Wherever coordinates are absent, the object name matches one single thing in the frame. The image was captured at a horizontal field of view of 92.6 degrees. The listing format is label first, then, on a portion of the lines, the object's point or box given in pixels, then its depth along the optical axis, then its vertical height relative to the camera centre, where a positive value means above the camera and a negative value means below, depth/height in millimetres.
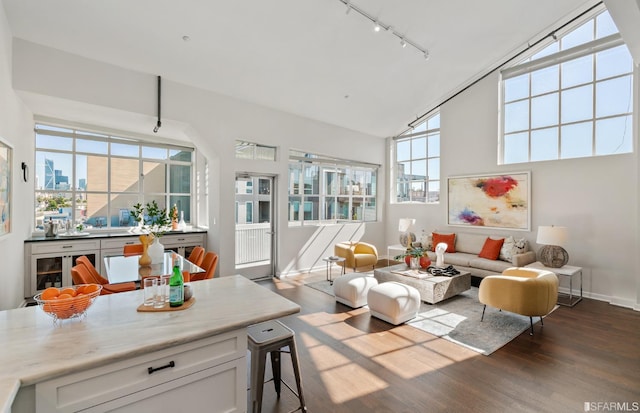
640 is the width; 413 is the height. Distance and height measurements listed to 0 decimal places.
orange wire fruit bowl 1430 -460
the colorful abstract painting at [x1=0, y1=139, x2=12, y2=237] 3037 +181
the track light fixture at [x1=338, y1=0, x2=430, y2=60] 3798 +2499
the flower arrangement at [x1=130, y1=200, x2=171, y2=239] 3434 -140
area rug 3287 -1429
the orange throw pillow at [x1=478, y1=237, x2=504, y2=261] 5453 -758
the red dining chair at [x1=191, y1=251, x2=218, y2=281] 3545 -774
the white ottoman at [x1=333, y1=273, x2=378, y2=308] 4258 -1168
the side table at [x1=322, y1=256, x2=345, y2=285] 5460 -958
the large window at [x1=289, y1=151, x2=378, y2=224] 6410 +387
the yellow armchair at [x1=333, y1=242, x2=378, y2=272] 5884 -944
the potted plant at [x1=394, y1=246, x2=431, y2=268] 4809 -829
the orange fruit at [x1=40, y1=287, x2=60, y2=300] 1494 -441
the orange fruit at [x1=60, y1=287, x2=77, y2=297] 1557 -446
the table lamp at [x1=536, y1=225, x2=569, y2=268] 4602 -580
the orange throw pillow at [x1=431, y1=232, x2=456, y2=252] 6176 -680
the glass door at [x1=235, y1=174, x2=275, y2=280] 5672 -375
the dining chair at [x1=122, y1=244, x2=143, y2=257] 4202 -616
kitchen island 1128 -597
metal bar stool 1950 -921
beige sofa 5047 -926
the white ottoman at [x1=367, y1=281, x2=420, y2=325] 3664 -1177
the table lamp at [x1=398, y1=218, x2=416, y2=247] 6715 -583
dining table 2992 -678
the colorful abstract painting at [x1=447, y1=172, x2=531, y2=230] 5566 +123
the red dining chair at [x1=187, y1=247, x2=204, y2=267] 4047 -681
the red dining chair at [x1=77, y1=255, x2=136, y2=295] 3139 -838
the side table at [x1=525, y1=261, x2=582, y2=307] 4465 -963
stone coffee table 4375 -1139
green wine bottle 1681 -466
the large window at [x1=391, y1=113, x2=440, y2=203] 7051 +1064
